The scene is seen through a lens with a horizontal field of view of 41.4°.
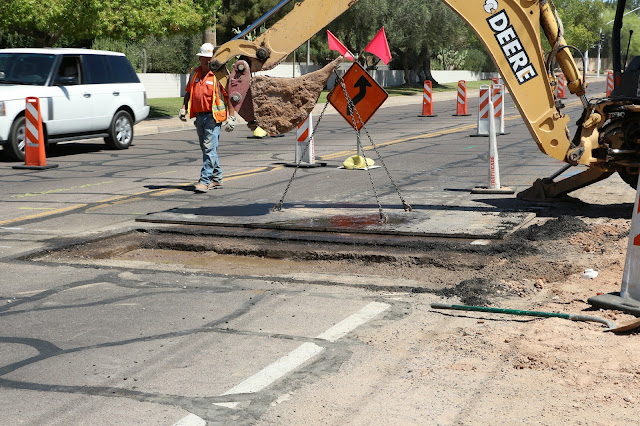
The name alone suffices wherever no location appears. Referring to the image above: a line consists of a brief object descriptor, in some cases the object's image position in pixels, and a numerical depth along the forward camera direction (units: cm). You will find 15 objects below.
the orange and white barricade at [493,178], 1163
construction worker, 1154
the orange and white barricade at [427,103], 3065
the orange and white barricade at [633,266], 600
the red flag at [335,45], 1527
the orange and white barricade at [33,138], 1489
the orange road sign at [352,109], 931
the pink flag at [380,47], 1636
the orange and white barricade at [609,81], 3065
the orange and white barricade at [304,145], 1454
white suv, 1580
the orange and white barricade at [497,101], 1706
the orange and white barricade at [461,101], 2984
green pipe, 568
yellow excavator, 877
